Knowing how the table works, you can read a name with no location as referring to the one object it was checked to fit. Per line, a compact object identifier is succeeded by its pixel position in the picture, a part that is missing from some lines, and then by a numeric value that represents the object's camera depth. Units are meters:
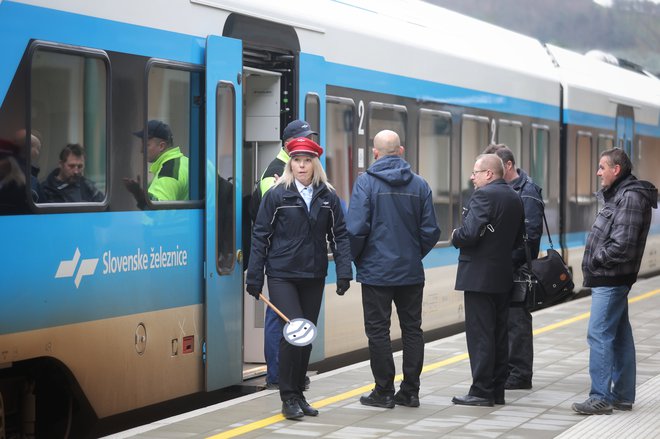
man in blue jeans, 15.92
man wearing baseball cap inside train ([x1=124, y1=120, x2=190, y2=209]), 15.48
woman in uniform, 15.70
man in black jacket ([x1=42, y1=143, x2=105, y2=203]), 13.73
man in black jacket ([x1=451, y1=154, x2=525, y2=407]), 16.58
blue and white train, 13.44
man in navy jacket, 16.30
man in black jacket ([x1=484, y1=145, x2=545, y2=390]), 18.27
